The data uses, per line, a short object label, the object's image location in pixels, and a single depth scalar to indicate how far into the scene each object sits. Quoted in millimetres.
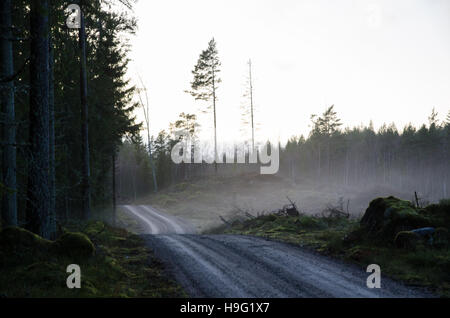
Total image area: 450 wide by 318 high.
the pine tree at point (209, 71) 46250
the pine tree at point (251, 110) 50844
